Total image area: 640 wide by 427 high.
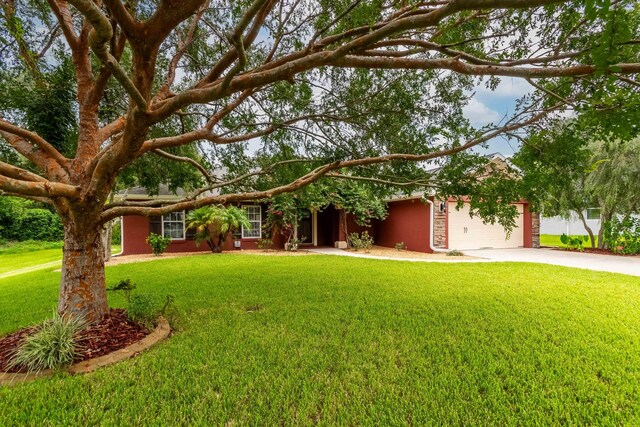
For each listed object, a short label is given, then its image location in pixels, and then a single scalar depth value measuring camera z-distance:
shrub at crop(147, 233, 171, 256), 11.98
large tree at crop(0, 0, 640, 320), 2.27
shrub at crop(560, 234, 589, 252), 13.60
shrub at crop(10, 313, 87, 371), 2.88
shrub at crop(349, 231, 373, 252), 13.85
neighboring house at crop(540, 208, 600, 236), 17.52
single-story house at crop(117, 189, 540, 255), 12.82
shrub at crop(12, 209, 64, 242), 17.21
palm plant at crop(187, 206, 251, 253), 11.96
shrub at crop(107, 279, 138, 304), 3.73
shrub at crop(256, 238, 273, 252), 13.86
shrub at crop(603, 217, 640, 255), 11.61
